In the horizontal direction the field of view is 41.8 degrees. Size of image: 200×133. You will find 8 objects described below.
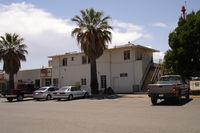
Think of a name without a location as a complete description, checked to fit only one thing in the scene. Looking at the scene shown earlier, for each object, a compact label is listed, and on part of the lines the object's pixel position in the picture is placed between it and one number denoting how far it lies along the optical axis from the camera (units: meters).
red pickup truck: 29.69
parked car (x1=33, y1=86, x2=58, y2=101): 28.81
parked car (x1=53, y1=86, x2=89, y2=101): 26.52
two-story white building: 34.22
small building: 43.97
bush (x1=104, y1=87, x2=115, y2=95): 33.03
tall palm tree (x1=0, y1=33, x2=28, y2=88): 40.15
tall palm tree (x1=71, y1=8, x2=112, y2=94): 31.81
